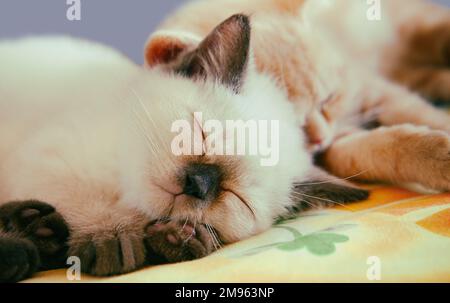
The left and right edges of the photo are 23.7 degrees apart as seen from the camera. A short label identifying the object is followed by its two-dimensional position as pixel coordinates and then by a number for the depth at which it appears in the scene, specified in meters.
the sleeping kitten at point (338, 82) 0.42
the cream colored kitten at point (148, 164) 0.37
